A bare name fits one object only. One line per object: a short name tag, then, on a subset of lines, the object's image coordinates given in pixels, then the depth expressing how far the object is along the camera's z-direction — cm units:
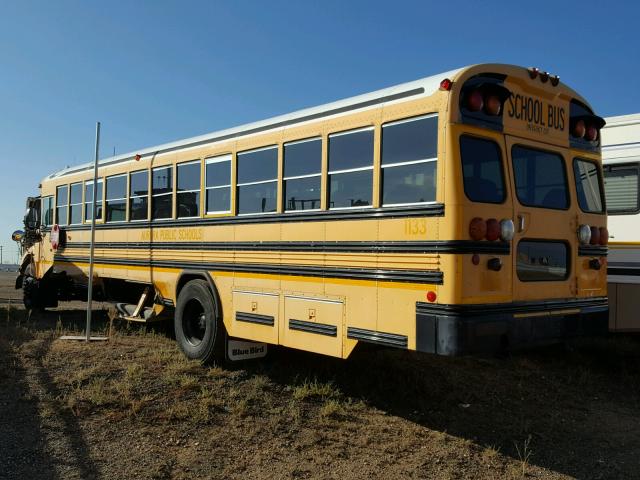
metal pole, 785
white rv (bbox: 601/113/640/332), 744
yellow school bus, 449
